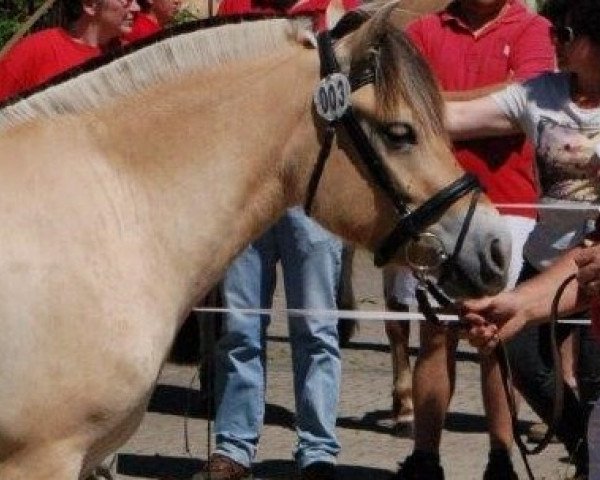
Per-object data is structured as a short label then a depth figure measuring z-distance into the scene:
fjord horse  4.70
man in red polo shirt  7.33
